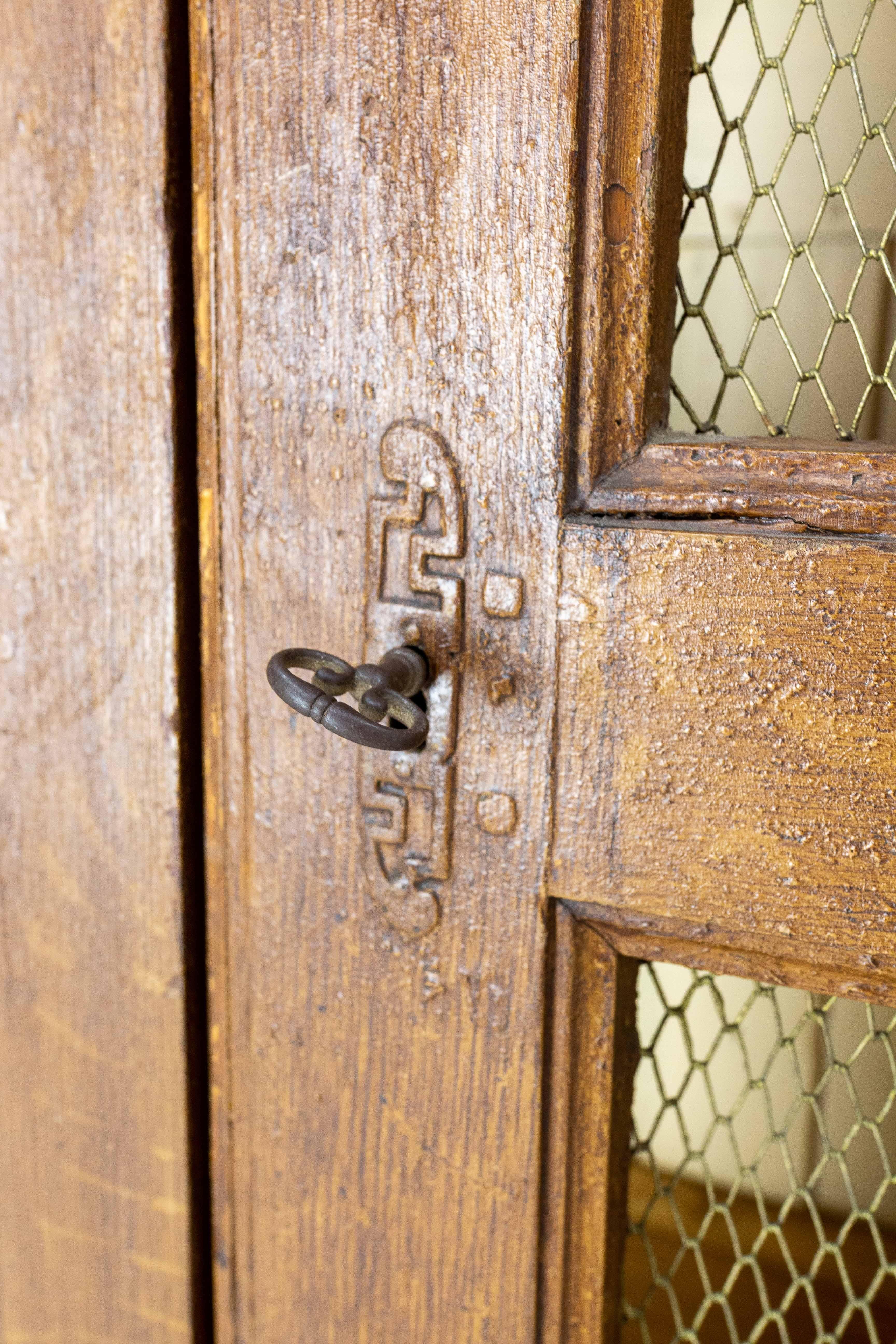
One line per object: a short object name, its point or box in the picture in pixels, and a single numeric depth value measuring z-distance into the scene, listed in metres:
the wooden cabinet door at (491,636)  0.38
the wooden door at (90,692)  0.47
